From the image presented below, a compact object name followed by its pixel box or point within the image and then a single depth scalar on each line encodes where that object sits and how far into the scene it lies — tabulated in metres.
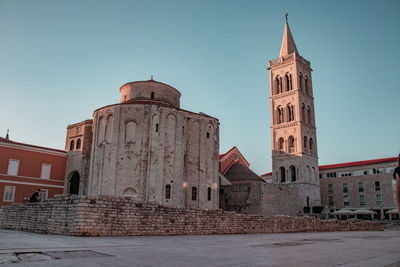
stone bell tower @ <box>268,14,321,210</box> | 43.81
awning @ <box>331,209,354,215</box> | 38.45
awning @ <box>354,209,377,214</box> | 37.19
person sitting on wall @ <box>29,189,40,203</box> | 16.52
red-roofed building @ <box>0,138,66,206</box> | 26.41
